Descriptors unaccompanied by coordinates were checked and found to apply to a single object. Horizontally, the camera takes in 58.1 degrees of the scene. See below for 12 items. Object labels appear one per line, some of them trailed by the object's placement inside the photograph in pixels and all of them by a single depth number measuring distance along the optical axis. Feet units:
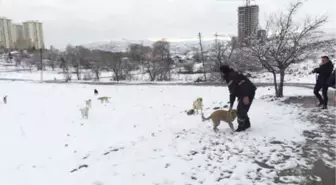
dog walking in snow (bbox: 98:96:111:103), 57.36
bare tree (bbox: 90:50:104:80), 152.76
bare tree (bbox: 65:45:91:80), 170.19
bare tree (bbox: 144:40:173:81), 138.69
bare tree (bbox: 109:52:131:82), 144.25
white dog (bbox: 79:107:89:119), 41.65
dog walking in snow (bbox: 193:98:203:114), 36.14
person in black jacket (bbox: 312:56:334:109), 28.86
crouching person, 21.77
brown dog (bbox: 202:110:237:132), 22.50
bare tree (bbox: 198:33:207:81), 129.63
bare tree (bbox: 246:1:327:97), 39.52
